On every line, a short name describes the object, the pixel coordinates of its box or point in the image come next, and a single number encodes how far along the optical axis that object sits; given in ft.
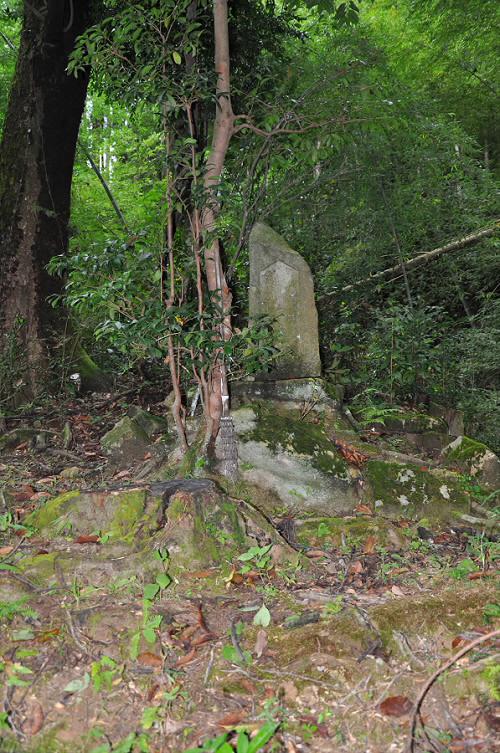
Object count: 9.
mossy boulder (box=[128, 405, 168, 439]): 18.26
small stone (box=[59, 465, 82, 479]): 16.43
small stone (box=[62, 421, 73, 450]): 18.99
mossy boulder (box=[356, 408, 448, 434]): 17.58
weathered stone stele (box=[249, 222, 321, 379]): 15.48
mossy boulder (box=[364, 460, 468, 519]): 13.93
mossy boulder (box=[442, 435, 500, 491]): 14.98
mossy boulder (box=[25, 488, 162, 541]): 11.23
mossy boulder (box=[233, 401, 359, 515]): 13.92
